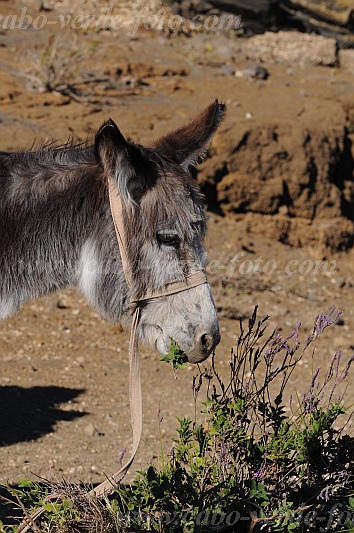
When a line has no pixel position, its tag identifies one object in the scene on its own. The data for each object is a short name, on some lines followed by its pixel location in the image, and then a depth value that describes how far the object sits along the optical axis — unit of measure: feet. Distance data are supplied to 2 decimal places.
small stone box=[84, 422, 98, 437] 40.57
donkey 23.58
